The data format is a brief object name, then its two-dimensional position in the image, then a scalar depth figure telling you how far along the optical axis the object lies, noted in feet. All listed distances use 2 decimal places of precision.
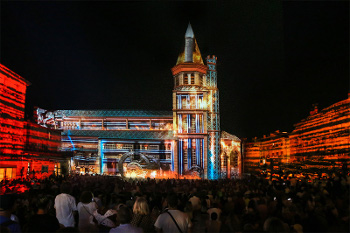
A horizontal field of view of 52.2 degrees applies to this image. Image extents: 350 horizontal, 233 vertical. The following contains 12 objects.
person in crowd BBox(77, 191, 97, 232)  28.32
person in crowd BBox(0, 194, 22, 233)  20.20
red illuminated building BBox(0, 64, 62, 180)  106.52
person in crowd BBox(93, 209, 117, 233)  27.55
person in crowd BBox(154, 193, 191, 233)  21.54
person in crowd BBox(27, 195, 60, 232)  19.63
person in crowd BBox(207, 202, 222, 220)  33.75
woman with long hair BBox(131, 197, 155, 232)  24.23
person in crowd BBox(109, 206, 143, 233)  19.40
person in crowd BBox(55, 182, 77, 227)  27.30
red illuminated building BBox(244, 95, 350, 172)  137.08
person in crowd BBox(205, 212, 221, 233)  30.71
